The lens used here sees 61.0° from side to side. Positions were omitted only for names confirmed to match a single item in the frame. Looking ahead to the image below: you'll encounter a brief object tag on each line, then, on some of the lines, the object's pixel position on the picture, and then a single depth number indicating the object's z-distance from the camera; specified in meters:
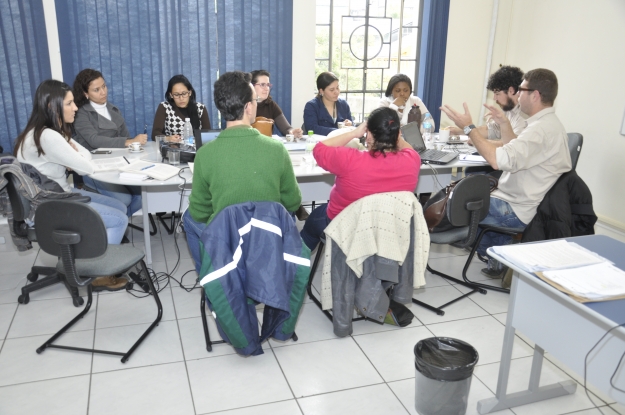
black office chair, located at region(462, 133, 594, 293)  3.11
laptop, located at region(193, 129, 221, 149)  3.23
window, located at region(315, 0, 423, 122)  5.26
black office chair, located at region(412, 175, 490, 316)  2.85
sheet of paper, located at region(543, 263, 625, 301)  1.64
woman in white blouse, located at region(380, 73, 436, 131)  4.39
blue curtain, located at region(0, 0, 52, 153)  4.14
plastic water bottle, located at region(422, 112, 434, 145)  4.16
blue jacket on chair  2.20
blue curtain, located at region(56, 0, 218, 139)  4.32
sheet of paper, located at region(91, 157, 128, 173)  3.16
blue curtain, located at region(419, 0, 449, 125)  5.29
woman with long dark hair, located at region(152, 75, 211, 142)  4.09
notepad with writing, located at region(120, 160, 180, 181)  3.06
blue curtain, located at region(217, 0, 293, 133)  4.65
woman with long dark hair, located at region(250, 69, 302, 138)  4.20
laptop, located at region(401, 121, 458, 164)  3.63
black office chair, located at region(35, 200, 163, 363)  2.21
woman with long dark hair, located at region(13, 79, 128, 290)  2.81
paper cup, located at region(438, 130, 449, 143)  4.11
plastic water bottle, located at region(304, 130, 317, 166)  3.48
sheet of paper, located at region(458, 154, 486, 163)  3.65
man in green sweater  2.27
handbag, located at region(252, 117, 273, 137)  3.43
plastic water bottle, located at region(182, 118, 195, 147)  3.75
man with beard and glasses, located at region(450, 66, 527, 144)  3.75
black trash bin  2.05
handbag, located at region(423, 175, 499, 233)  3.00
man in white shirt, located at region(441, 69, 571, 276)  3.01
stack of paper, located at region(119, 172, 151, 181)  3.02
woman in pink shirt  2.49
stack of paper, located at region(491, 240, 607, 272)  1.84
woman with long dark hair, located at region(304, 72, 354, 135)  4.35
